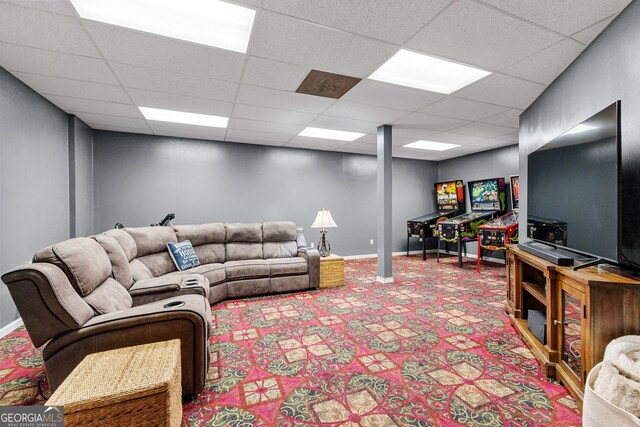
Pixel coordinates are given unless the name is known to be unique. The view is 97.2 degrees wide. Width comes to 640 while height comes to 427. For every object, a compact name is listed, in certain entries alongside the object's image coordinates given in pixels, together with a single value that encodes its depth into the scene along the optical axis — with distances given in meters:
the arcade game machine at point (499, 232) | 5.07
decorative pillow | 3.77
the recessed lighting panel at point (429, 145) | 6.00
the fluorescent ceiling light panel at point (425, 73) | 2.70
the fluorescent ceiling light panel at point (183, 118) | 4.08
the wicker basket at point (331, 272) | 4.48
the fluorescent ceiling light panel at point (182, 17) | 1.94
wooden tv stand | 1.57
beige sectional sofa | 1.56
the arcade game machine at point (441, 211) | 6.92
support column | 4.79
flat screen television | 1.77
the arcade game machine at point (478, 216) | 6.02
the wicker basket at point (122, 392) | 1.15
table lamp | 4.72
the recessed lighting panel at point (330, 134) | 5.06
